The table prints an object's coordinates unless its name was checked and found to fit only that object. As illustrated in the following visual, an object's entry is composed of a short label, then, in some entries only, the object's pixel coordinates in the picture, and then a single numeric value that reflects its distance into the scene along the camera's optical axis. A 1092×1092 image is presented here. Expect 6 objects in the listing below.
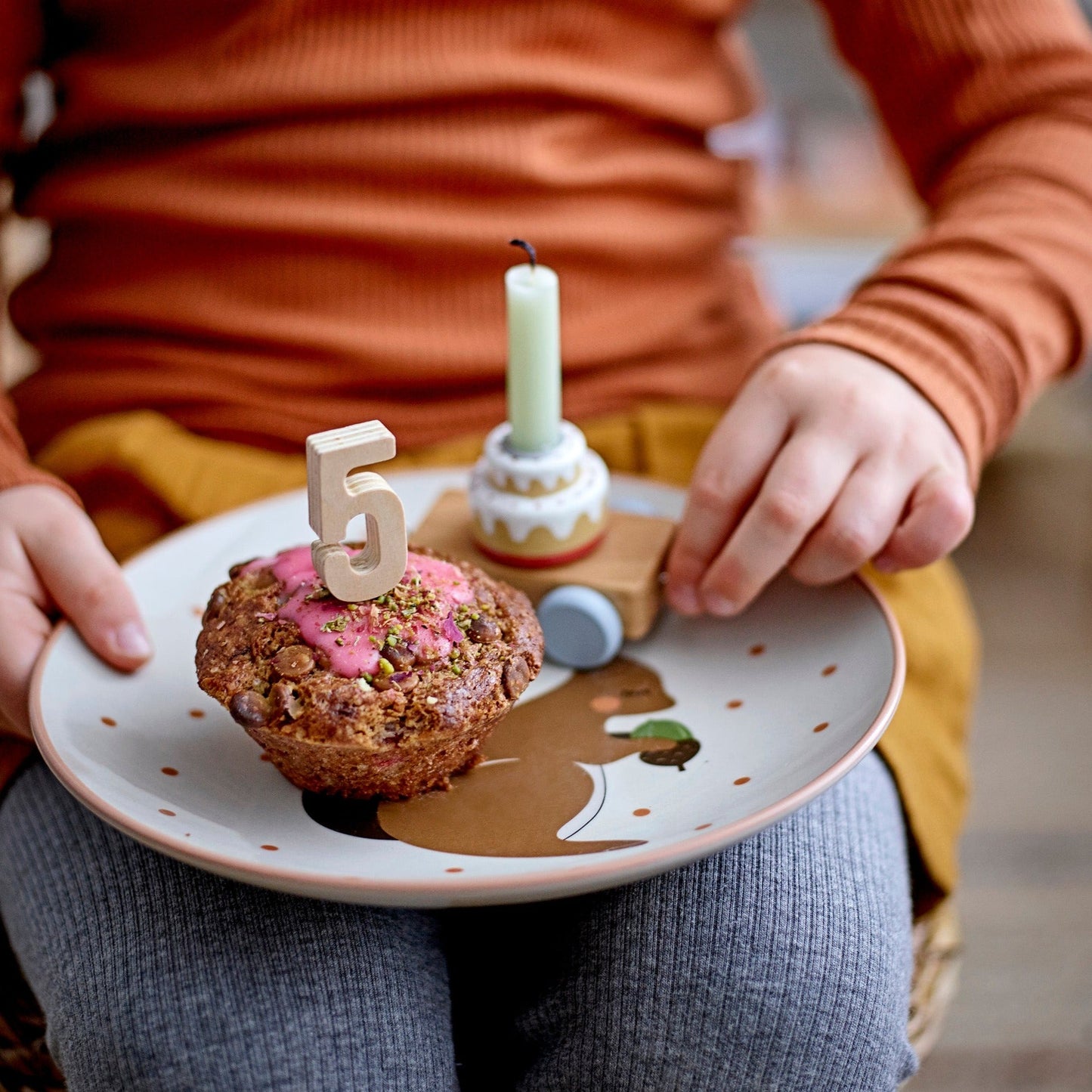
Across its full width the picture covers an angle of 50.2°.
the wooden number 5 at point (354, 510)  0.50
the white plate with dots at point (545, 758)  0.49
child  0.57
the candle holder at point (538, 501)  0.67
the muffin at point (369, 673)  0.52
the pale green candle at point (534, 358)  0.61
